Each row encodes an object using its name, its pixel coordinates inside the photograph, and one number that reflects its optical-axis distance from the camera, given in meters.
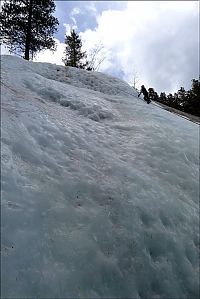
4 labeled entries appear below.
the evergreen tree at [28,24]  18.41
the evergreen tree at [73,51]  27.96
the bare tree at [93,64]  24.18
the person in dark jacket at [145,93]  11.21
